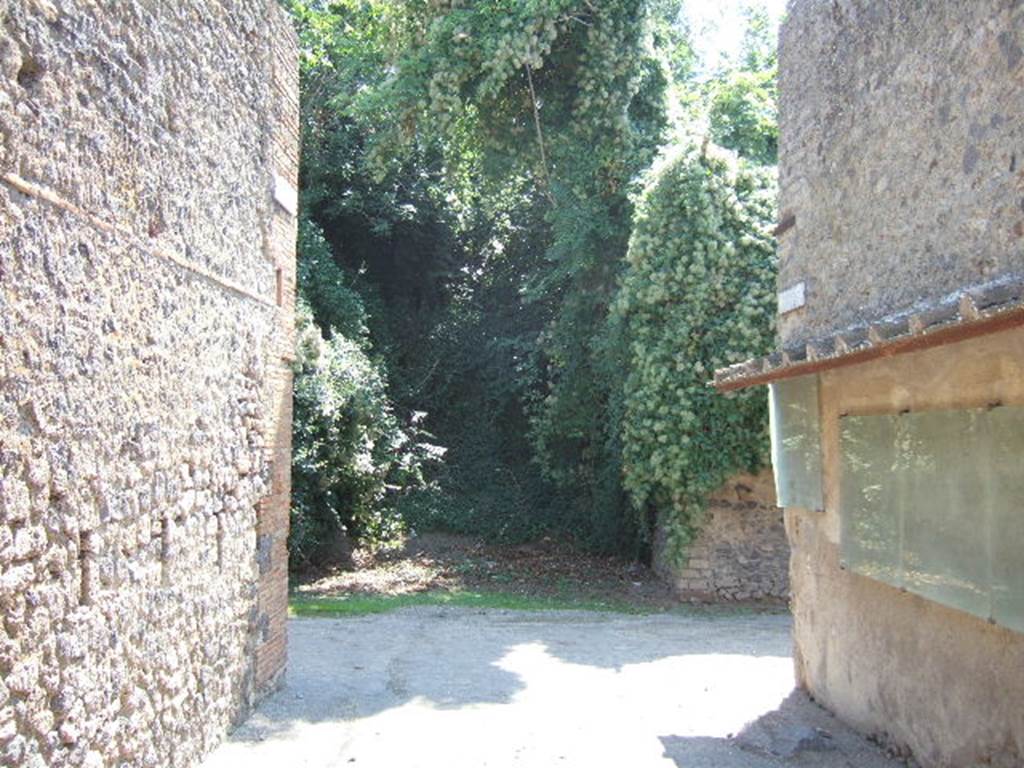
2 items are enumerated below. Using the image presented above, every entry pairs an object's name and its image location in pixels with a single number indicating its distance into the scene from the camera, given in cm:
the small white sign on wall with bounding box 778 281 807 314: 755
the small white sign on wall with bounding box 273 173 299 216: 752
